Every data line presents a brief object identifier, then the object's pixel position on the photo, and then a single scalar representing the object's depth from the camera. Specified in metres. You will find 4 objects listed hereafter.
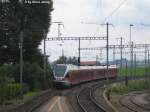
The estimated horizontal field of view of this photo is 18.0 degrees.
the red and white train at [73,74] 64.25
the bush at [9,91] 41.53
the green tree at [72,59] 151.93
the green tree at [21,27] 69.56
